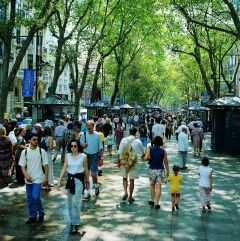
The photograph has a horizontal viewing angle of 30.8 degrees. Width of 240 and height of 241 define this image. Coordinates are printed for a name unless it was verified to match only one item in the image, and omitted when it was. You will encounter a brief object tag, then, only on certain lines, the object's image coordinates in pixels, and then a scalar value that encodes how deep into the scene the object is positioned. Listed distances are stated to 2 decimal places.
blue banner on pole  20.80
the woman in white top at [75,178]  7.41
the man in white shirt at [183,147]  15.22
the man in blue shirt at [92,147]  10.41
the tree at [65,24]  24.23
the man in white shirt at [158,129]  18.53
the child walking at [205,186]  9.10
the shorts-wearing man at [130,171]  9.95
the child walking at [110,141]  18.97
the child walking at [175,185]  9.16
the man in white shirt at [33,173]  7.96
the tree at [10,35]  15.98
